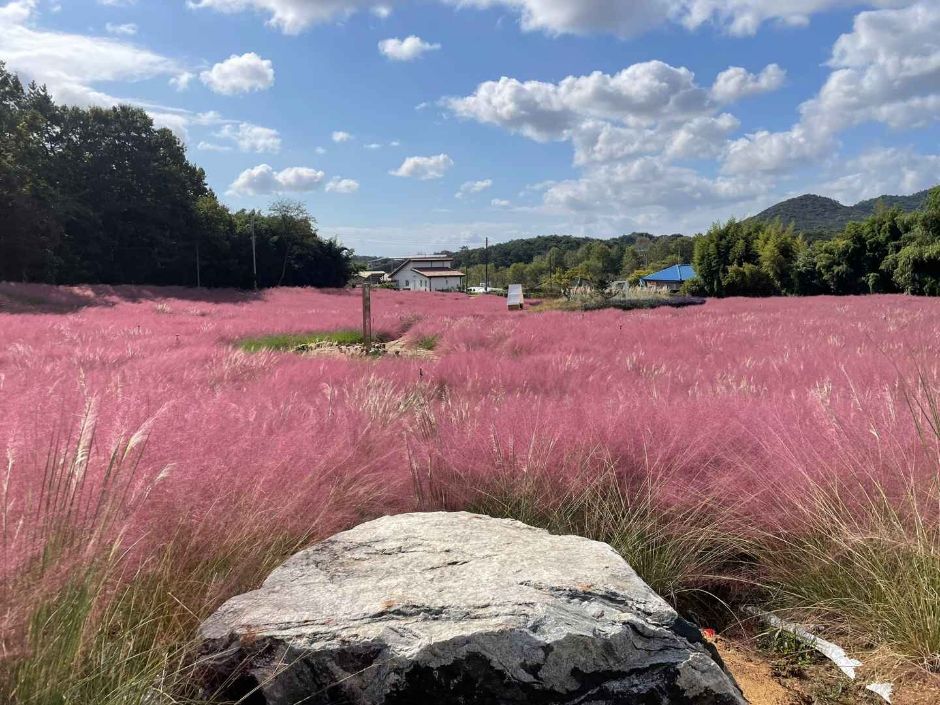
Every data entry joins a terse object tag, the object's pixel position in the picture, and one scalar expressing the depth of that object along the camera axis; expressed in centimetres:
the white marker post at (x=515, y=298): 2675
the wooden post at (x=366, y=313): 1130
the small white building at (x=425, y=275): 10588
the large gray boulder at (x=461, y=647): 147
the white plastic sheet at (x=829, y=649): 183
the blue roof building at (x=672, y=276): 7662
